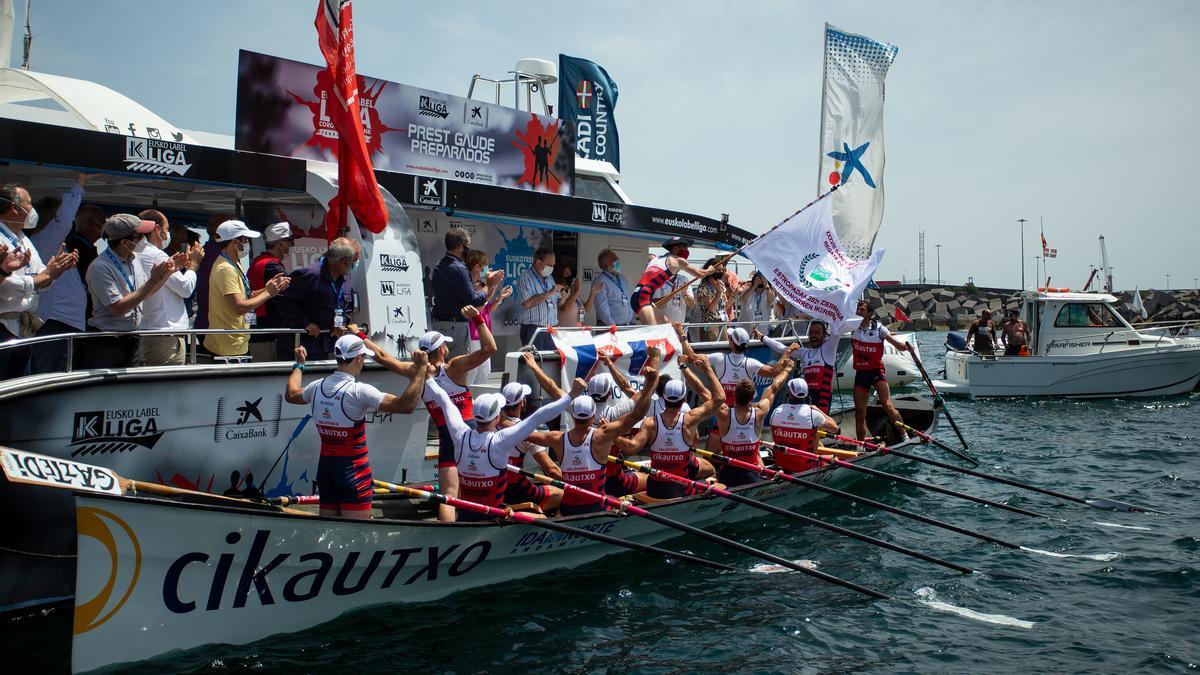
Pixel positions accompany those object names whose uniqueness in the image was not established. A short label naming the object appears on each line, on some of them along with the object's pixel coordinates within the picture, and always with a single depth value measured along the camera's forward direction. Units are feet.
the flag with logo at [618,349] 36.52
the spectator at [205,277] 28.76
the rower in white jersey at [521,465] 29.48
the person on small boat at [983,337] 84.07
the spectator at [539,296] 37.93
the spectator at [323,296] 28.45
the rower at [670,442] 33.60
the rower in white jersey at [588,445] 29.78
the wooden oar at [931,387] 54.29
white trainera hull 20.11
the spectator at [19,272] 22.24
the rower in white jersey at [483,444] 26.71
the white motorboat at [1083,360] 80.43
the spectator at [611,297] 42.45
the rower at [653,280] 42.06
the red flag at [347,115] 30.68
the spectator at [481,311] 32.35
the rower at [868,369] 49.75
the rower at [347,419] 24.26
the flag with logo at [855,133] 47.44
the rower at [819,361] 46.26
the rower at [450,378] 27.89
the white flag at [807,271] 42.04
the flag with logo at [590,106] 67.36
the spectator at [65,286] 23.61
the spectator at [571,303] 41.04
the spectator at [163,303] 25.89
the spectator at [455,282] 31.68
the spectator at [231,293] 27.07
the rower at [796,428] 38.42
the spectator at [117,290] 24.36
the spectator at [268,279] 28.96
